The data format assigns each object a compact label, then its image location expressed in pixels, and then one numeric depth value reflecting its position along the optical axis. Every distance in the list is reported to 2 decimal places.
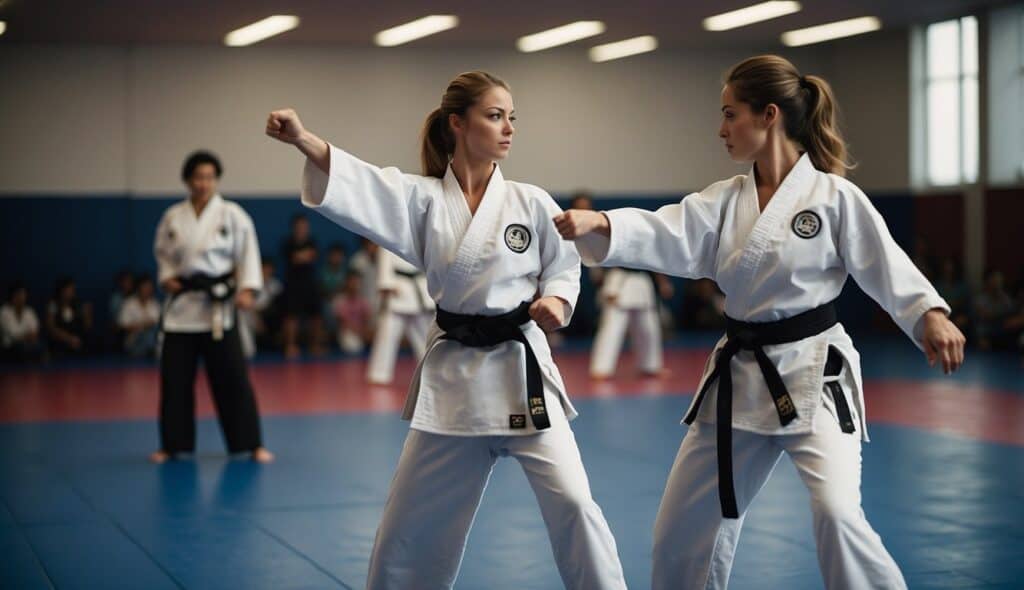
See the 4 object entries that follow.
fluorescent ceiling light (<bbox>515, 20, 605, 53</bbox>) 14.37
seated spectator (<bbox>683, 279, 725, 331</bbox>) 16.48
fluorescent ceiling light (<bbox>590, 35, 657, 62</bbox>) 15.66
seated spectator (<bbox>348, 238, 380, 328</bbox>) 14.97
